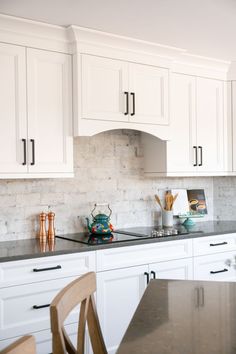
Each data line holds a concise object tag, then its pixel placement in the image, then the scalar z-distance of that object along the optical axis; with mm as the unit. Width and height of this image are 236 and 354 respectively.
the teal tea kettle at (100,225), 3338
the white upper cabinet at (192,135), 3740
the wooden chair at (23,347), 785
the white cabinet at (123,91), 3143
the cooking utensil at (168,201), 3943
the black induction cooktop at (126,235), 3098
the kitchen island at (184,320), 1180
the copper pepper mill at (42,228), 3182
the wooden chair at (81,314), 1136
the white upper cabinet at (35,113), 2846
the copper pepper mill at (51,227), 3203
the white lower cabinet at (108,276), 2555
